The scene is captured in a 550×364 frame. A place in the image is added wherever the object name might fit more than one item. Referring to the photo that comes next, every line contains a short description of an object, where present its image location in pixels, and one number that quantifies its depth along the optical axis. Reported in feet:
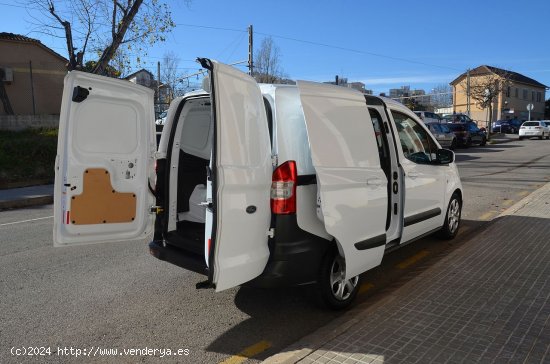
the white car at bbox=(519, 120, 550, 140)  123.24
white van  10.53
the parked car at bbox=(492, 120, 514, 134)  166.91
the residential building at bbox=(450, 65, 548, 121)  226.17
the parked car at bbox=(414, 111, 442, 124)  95.25
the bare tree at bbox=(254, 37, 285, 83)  124.88
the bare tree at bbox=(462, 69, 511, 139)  140.05
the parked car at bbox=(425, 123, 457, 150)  80.55
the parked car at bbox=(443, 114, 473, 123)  109.81
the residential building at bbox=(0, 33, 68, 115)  90.94
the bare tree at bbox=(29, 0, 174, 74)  53.78
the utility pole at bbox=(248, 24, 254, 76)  95.50
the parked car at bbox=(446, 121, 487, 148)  91.09
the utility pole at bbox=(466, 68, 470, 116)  161.38
